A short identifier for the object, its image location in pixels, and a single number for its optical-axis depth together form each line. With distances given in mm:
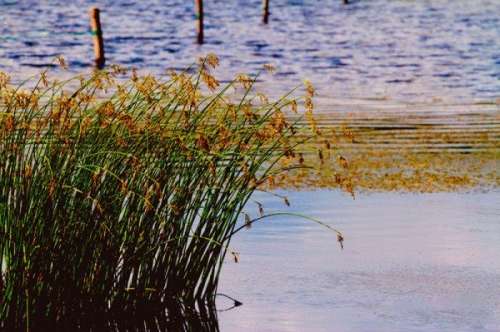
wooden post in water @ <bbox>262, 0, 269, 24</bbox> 59503
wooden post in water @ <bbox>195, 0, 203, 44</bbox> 49069
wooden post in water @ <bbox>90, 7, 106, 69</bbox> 41469
